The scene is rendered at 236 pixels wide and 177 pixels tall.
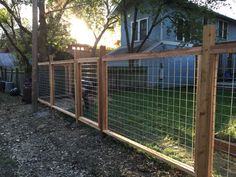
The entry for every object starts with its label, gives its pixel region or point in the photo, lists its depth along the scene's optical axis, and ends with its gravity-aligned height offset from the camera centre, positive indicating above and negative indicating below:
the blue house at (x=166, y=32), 9.78 +2.81
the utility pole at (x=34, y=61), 5.68 +0.49
